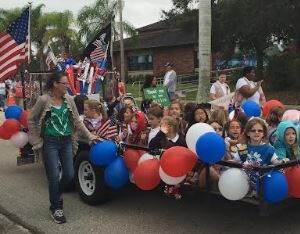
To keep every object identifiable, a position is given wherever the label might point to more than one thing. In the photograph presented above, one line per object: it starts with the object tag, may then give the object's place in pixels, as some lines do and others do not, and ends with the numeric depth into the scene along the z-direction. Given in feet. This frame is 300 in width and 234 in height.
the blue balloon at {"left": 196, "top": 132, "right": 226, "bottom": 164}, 9.29
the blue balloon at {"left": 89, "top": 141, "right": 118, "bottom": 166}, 11.62
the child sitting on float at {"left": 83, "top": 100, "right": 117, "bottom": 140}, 12.99
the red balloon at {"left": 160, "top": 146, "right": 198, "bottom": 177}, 9.76
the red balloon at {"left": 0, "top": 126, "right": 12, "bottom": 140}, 15.28
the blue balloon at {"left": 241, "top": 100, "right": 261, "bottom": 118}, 13.84
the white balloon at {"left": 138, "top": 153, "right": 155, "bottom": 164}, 10.90
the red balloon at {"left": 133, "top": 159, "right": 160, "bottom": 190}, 10.55
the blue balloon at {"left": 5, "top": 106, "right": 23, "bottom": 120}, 15.53
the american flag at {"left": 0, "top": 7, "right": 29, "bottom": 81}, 16.41
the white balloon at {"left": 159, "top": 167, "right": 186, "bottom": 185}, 10.07
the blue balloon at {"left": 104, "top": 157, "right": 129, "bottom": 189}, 11.49
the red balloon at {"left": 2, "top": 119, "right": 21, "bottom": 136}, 15.17
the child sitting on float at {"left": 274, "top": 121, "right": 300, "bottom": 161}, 10.24
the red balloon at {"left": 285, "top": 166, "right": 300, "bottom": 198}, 9.38
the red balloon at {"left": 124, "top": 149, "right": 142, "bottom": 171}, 11.32
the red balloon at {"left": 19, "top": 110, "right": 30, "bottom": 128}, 15.29
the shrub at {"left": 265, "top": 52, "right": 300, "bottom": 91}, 46.26
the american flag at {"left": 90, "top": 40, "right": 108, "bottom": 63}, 19.43
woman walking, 11.37
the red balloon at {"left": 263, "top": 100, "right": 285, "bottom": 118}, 14.17
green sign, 20.73
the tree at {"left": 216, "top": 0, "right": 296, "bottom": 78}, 44.68
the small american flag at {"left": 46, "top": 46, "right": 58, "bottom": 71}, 22.38
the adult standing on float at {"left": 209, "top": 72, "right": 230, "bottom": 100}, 19.43
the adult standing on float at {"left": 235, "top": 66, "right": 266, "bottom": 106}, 15.90
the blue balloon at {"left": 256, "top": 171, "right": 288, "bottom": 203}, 9.03
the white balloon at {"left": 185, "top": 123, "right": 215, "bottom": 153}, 9.63
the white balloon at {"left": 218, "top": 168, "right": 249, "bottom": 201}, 9.19
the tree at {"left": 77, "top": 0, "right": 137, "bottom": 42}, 70.07
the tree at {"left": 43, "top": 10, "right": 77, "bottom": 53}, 80.98
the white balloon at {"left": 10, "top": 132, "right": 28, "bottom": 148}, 15.23
